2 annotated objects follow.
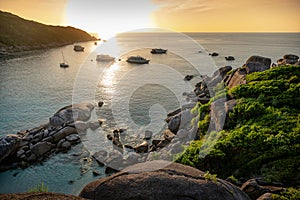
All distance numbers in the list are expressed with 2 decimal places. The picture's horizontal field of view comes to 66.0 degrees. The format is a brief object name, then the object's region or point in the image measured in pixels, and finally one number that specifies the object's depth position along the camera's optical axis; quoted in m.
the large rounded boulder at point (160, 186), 6.91
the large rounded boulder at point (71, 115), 21.51
